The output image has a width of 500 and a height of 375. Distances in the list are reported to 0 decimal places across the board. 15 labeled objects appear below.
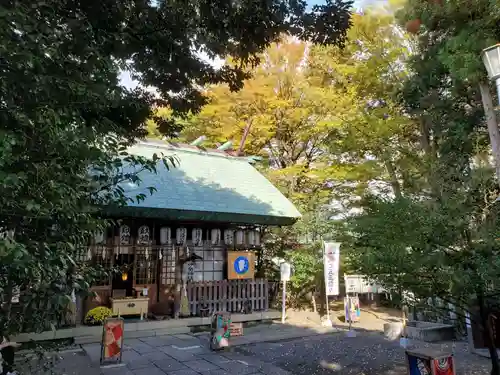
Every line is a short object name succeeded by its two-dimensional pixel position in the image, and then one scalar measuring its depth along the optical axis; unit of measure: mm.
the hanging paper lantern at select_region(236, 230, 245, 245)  11180
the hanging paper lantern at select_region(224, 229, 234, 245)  11000
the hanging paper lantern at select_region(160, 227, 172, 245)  10039
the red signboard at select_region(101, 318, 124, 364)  6566
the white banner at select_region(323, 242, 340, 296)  10531
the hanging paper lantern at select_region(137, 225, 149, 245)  9680
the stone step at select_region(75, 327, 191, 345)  8414
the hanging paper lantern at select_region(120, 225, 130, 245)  9453
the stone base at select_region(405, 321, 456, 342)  8688
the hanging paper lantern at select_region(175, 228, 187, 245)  10211
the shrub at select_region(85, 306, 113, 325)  8875
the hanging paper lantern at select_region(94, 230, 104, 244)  8558
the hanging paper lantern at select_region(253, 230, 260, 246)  11500
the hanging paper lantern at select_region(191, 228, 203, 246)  10398
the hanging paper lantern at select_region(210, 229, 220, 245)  10781
